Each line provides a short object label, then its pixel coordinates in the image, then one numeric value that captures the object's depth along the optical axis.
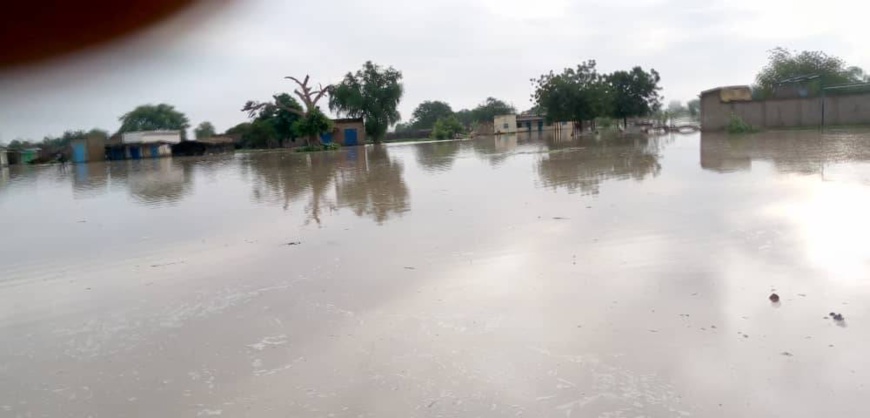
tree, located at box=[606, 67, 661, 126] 48.22
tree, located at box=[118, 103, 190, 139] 51.88
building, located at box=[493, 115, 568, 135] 63.50
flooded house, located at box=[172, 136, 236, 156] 42.38
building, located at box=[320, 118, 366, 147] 45.76
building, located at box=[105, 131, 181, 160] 41.25
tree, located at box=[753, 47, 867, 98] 31.95
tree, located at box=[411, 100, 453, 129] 82.64
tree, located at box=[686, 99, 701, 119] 73.78
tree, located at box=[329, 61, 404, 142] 46.44
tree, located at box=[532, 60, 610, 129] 40.66
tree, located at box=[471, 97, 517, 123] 79.62
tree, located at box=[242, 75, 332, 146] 39.10
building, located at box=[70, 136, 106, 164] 39.44
